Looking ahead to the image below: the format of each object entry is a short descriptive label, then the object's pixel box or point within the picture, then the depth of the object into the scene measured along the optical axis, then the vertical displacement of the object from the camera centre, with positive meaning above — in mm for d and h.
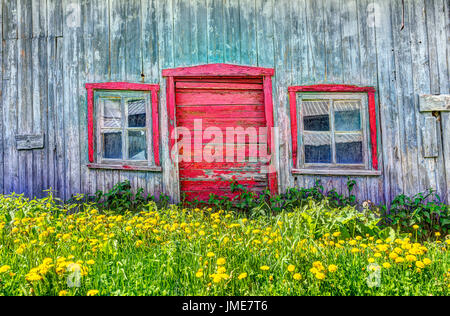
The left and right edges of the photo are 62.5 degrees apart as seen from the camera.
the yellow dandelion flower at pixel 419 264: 2553 -685
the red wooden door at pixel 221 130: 6078 +697
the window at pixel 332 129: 5969 +646
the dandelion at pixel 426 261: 2639 -685
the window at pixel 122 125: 6074 +841
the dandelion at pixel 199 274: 2431 -667
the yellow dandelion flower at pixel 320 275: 2354 -679
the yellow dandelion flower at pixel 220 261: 2495 -601
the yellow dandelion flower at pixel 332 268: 2473 -665
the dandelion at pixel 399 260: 2609 -661
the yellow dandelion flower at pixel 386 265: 2476 -659
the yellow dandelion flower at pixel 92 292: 2173 -677
